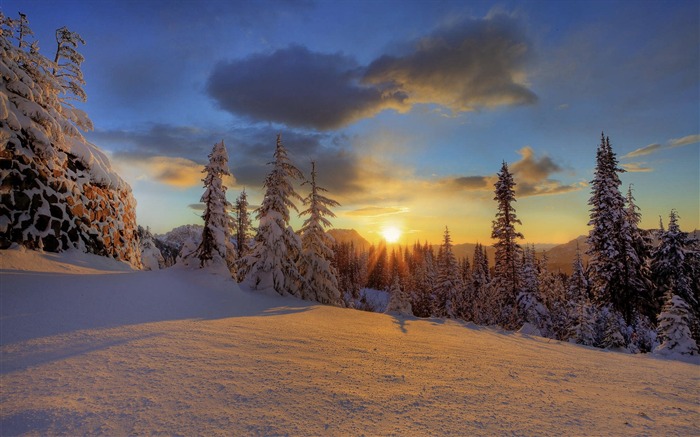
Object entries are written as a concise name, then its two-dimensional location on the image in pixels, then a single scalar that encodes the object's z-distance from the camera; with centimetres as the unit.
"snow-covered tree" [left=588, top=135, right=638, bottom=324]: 2316
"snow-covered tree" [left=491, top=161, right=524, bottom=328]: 2603
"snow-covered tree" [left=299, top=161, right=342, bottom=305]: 1764
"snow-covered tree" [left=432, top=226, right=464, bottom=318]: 4556
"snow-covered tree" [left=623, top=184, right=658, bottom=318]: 2295
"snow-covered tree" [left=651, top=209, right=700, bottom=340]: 2589
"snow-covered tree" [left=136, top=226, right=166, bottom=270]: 2144
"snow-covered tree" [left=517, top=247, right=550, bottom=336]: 2574
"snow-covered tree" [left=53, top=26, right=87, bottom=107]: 1434
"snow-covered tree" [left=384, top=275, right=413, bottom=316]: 2297
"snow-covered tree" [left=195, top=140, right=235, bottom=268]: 1369
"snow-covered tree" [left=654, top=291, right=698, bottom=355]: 1046
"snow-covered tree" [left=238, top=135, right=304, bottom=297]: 1493
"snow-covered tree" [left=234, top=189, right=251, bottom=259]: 3735
